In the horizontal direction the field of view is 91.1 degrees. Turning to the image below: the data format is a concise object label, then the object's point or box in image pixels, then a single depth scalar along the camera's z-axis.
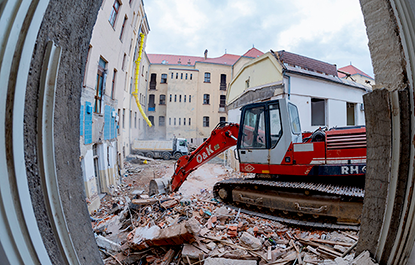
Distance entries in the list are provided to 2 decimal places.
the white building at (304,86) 8.90
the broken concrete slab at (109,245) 3.94
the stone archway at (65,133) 0.84
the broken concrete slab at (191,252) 3.27
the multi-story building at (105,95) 7.12
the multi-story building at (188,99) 29.73
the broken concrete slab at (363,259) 1.27
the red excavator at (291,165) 3.95
